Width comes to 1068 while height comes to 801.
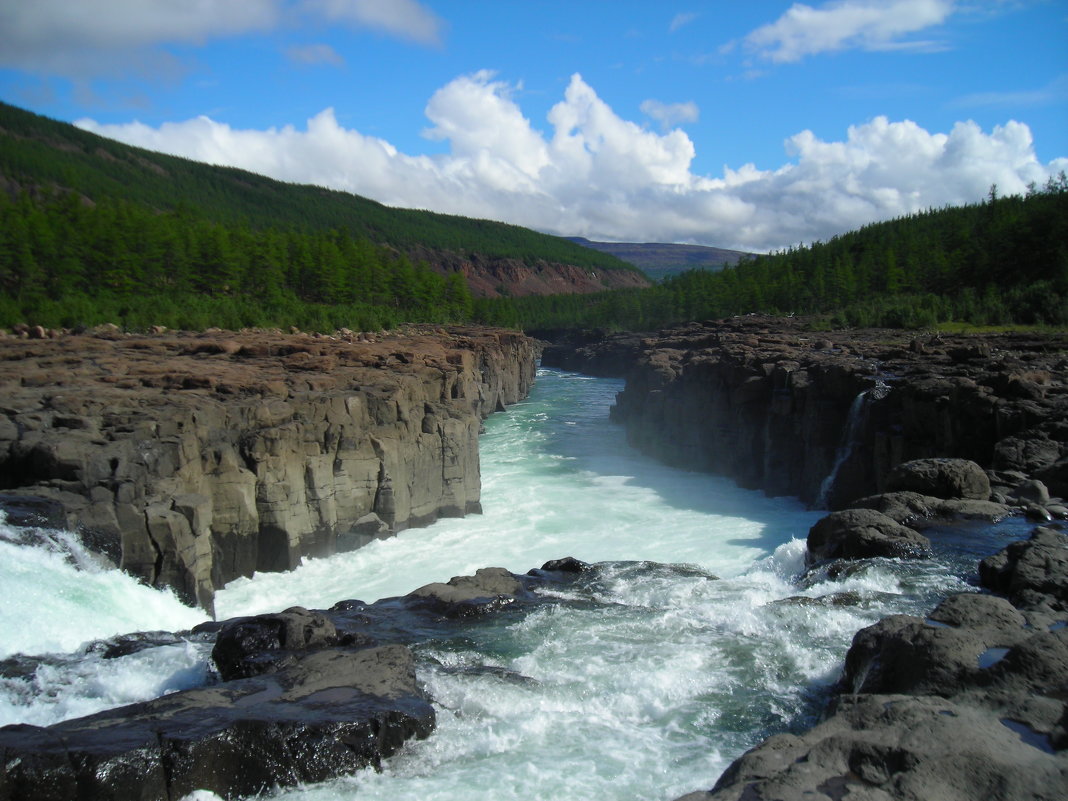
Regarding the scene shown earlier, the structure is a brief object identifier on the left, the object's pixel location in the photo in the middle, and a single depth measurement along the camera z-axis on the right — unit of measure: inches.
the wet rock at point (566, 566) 735.1
